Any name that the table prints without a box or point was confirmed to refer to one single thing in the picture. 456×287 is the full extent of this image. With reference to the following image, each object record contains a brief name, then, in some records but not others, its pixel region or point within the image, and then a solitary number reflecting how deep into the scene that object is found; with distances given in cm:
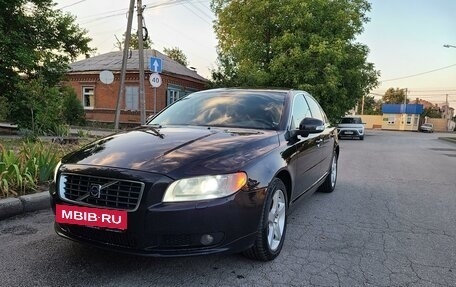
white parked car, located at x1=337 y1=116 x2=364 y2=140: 2727
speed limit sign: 1232
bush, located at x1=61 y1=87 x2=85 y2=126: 2322
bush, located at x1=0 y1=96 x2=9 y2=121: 1025
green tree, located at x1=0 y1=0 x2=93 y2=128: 1432
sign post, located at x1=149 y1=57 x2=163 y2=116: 1211
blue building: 6362
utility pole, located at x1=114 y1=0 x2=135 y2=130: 1667
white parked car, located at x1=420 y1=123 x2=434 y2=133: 5763
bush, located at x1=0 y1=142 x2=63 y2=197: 518
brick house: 2563
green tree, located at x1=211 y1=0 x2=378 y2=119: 2208
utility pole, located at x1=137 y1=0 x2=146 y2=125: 1598
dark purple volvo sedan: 283
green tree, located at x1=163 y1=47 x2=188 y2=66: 5212
